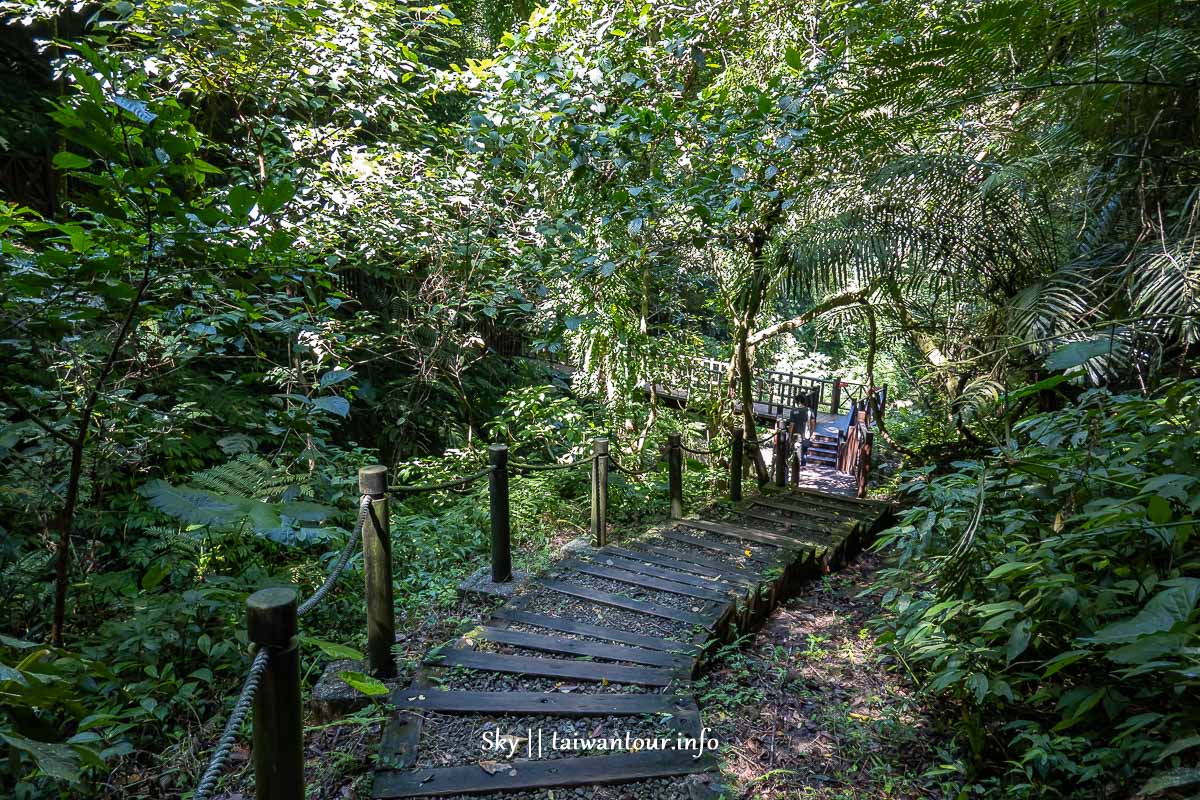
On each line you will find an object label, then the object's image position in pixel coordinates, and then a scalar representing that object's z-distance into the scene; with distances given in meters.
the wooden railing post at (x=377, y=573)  2.87
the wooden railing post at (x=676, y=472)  5.73
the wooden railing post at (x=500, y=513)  3.93
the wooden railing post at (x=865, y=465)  9.11
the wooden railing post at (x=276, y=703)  1.62
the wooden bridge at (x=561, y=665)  1.67
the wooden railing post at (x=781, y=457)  7.65
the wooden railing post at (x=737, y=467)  6.58
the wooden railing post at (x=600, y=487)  4.86
